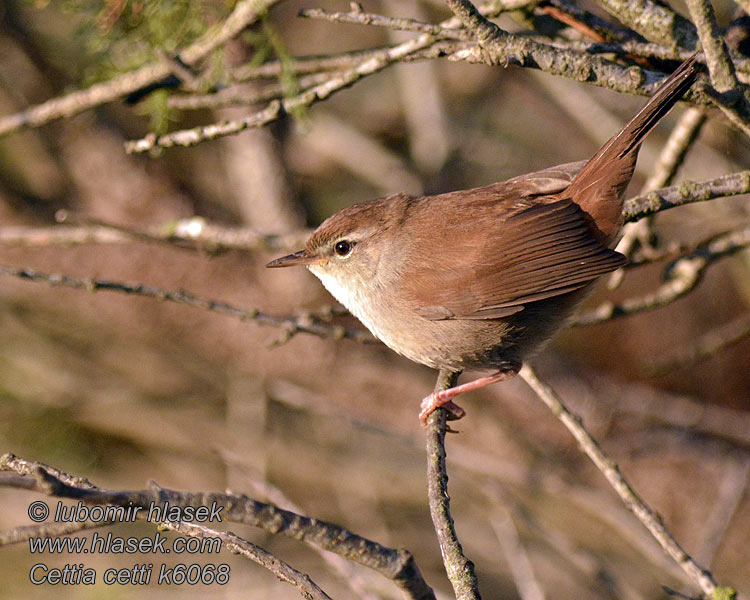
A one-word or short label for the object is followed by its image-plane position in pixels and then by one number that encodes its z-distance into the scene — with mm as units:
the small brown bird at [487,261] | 6070
